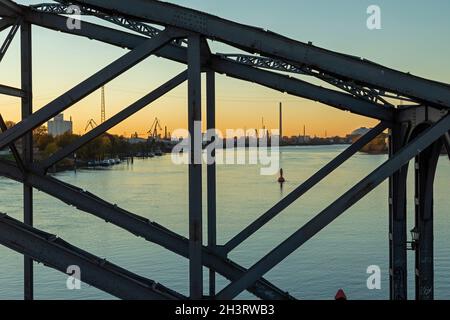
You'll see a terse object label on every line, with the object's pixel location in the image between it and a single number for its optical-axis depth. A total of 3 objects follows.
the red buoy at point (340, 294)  21.23
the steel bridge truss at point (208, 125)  9.47
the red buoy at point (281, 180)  115.72
